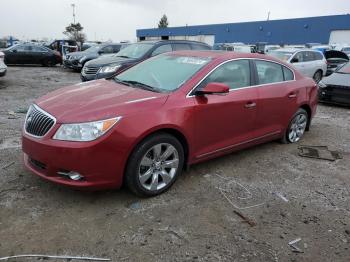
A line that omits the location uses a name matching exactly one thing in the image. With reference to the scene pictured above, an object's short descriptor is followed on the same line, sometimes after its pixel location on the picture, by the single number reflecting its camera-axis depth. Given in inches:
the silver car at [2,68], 427.2
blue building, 1466.5
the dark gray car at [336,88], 362.6
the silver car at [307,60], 539.8
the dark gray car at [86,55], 655.1
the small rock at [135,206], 140.7
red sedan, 129.6
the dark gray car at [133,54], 400.8
